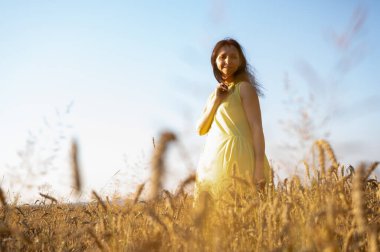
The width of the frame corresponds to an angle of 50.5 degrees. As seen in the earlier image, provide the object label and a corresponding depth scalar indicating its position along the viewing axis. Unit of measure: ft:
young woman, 10.78
